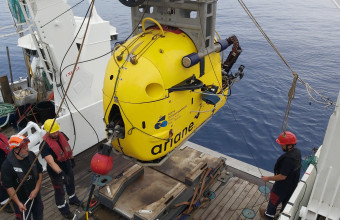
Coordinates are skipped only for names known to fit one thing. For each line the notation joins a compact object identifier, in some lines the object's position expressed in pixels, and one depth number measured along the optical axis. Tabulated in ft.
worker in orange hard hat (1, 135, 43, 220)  15.53
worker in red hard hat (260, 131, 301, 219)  17.01
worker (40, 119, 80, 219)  17.72
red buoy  14.61
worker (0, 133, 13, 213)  19.30
